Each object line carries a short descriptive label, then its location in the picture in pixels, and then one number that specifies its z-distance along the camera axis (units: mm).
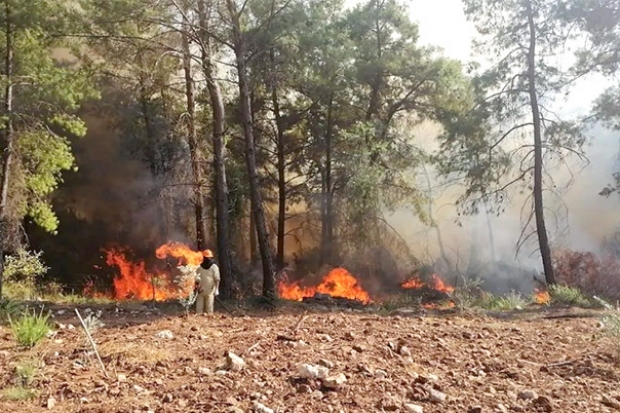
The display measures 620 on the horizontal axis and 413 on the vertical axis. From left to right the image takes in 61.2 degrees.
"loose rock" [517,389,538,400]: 3867
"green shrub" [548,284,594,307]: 10816
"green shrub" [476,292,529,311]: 10305
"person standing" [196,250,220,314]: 8305
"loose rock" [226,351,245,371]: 4340
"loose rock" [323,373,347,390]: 3838
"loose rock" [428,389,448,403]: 3721
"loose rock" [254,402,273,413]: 3406
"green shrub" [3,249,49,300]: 14109
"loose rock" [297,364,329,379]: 4031
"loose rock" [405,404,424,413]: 3496
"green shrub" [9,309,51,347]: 5117
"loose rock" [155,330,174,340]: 5734
